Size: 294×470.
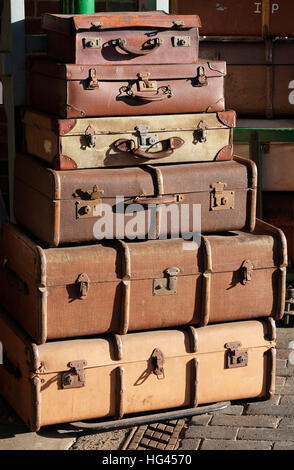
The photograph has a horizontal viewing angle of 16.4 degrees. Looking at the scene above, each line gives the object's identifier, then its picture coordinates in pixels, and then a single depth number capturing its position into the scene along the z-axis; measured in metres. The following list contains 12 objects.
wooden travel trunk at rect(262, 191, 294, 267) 7.88
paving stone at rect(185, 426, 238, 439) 5.92
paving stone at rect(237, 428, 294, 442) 5.88
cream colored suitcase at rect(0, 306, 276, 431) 5.86
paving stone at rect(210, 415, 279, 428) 6.07
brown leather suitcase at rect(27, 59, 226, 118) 5.81
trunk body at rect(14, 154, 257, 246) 5.84
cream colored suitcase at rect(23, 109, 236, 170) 5.86
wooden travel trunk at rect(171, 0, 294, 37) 7.77
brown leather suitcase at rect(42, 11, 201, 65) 5.79
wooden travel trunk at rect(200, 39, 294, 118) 7.84
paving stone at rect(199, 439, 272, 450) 5.78
